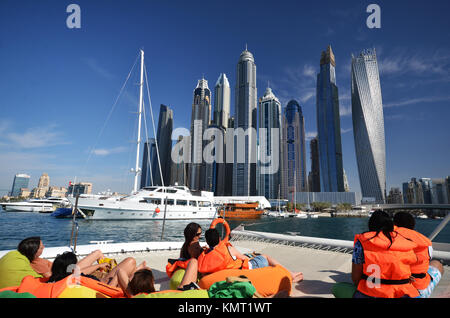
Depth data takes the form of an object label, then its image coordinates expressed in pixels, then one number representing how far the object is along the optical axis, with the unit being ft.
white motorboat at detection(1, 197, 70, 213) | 147.02
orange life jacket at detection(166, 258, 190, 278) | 10.37
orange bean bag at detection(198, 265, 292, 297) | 8.60
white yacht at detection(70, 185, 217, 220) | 86.89
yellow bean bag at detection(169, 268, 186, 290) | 9.39
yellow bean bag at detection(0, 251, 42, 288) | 7.44
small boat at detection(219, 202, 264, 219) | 142.20
